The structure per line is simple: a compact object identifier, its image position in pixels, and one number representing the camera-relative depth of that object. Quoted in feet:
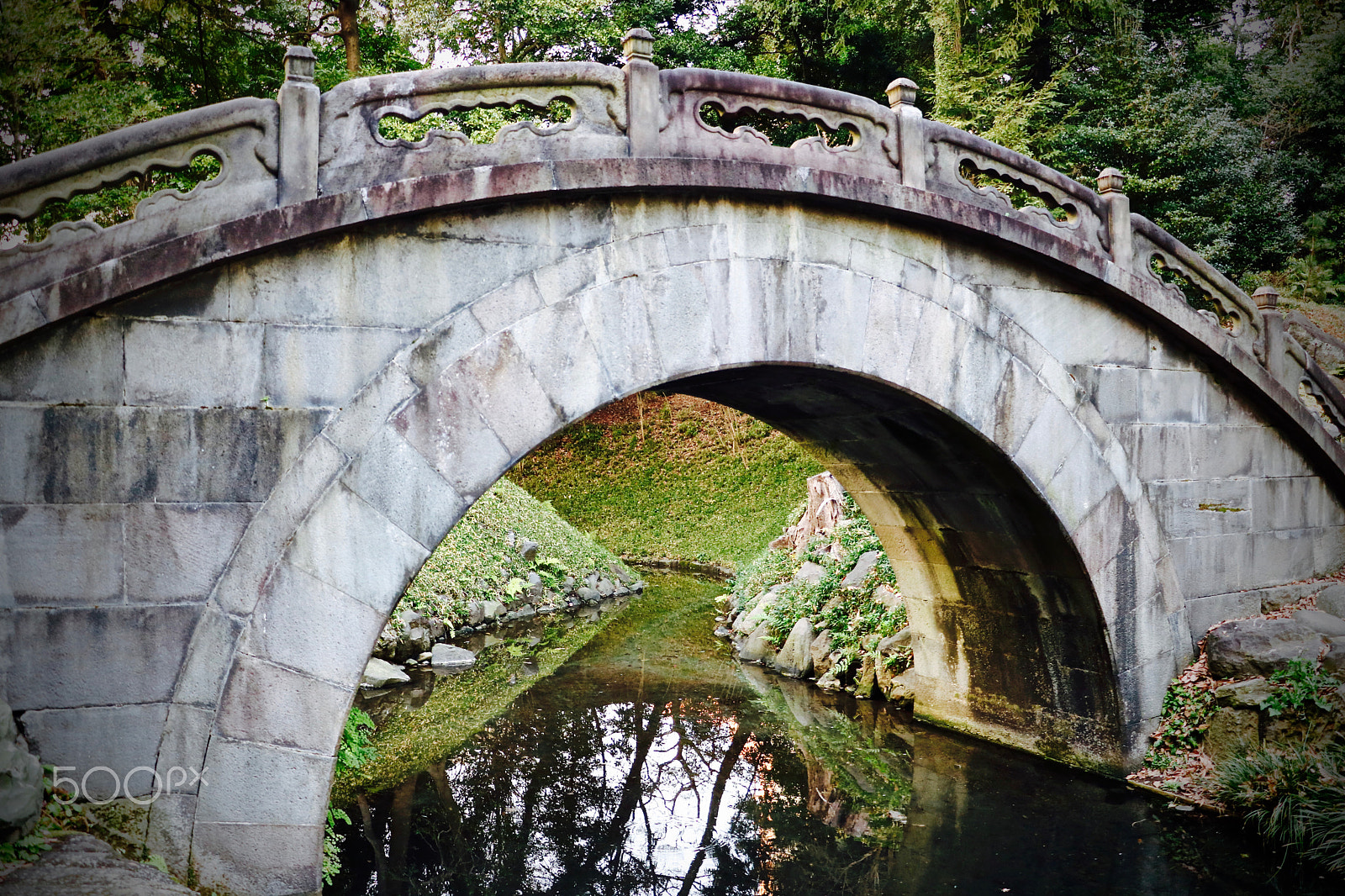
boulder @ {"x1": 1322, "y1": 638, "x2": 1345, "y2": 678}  20.58
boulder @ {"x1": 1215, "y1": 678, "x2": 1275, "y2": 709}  20.99
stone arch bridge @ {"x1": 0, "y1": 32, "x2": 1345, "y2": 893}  13.47
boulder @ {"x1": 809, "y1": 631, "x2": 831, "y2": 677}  33.27
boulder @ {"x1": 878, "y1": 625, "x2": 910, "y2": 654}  30.76
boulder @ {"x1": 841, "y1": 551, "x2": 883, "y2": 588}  34.22
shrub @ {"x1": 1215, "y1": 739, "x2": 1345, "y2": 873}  18.15
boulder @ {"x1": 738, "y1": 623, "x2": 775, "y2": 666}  36.31
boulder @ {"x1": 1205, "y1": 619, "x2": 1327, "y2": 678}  21.42
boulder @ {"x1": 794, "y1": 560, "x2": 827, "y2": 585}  37.09
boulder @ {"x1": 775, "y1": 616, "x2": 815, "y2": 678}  33.88
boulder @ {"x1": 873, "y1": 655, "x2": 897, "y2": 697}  30.60
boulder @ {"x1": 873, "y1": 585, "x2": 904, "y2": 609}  31.78
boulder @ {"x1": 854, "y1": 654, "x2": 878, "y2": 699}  31.22
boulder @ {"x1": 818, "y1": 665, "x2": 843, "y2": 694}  32.17
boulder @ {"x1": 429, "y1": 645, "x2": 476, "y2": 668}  37.22
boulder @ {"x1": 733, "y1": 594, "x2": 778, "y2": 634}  39.11
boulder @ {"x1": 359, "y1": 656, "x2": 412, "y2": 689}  33.42
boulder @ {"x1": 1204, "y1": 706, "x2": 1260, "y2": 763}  20.97
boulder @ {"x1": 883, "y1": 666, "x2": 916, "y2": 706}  29.35
